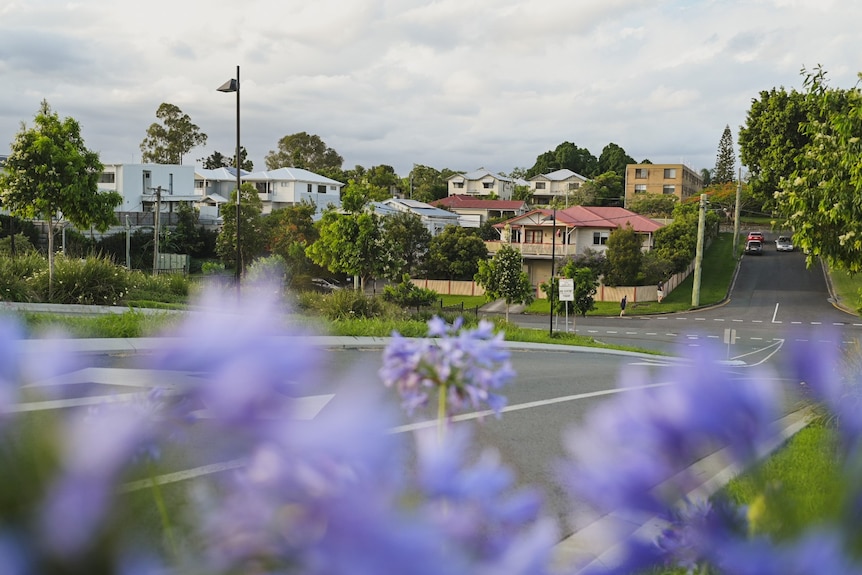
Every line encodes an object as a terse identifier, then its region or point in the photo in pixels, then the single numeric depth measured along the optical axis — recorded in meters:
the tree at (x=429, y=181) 94.31
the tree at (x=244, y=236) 46.34
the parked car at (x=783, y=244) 62.38
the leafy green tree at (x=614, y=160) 106.19
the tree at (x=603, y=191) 87.12
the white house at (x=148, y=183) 58.25
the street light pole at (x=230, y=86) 18.19
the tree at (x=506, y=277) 34.97
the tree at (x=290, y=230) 47.22
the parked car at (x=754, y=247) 61.81
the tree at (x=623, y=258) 46.09
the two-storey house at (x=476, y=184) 99.72
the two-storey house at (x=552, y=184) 103.00
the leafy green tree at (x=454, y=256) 49.84
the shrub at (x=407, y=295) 30.62
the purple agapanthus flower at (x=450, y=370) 1.08
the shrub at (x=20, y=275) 17.66
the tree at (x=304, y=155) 88.19
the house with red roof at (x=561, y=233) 53.59
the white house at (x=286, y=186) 71.44
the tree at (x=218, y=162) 90.88
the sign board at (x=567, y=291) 22.23
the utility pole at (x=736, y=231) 59.25
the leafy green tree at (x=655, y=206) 75.69
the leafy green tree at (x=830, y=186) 11.12
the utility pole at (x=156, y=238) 37.88
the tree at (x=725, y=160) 107.19
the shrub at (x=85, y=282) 18.53
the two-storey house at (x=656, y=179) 95.00
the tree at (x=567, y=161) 115.44
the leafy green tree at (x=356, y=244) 33.22
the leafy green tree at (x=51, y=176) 18.66
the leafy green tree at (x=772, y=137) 34.78
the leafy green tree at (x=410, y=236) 49.47
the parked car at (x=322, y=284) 39.69
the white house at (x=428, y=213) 63.53
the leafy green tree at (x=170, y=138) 68.00
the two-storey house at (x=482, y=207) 77.81
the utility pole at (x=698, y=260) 34.90
